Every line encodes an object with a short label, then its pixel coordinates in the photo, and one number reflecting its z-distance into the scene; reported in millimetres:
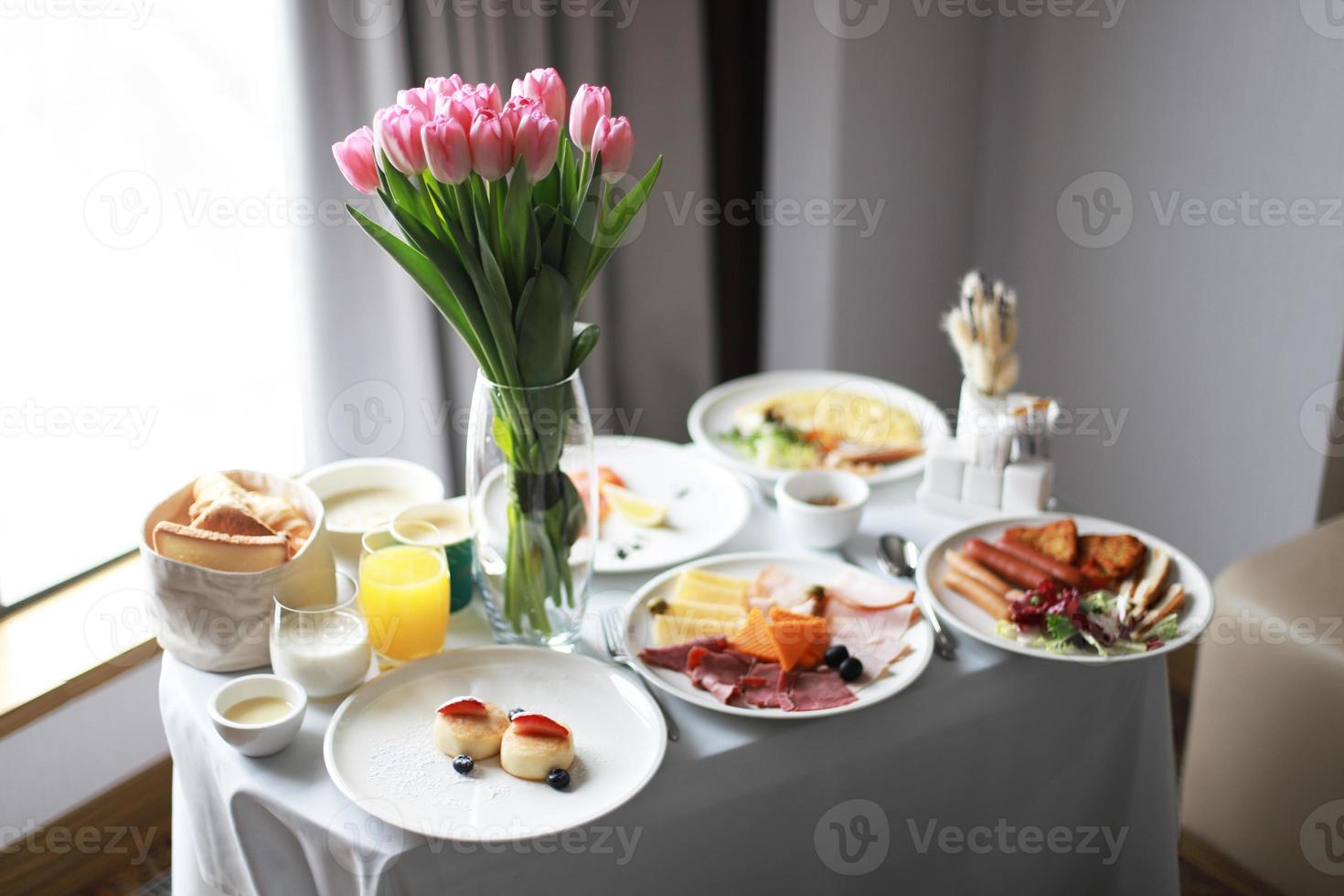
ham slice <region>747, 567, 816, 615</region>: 1497
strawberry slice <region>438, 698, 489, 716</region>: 1249
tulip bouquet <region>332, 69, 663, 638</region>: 1180
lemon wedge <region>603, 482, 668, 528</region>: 1754
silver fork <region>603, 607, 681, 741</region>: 1389
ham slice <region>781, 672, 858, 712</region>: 1322
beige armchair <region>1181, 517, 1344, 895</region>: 1943
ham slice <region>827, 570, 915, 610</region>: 1488
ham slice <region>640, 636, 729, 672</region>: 1387
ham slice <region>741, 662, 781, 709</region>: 1327
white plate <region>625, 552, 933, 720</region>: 1310
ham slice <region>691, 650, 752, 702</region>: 1334
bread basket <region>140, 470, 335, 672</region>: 1325
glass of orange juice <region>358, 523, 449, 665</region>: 1369
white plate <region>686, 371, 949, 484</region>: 1892
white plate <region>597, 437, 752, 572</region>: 1676
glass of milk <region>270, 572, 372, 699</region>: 1300
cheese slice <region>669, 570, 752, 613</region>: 1505
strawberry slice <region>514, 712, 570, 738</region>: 1212
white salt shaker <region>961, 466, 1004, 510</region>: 1757
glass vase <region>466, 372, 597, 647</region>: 1346
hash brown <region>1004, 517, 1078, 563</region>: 1589
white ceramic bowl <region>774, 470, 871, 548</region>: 1646
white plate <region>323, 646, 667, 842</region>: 1154
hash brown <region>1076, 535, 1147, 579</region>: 1558
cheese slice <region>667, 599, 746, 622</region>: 1473
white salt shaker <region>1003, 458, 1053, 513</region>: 1726
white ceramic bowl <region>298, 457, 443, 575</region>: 1638
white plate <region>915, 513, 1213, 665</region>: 1430
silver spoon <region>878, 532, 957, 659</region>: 1619
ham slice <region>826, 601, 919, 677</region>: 1411
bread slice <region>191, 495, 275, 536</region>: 1373
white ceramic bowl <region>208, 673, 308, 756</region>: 1220
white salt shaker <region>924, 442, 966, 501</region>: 1779
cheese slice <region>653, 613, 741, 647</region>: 1441
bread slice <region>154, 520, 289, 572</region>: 1328
